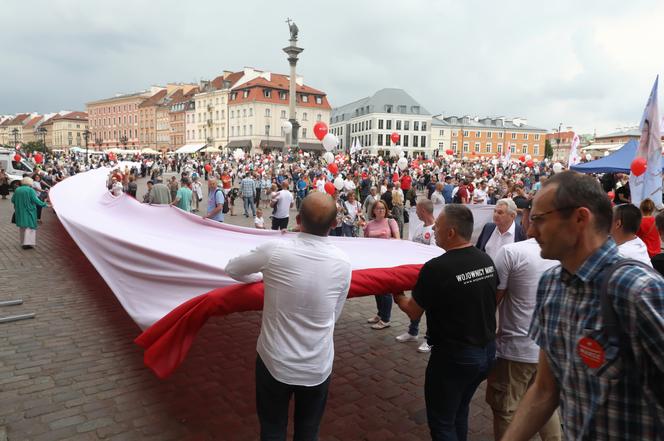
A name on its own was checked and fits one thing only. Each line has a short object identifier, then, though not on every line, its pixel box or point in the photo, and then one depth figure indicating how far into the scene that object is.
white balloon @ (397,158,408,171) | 22.71
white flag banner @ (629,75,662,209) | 8.34
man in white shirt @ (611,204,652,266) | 3.78
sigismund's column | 40.00
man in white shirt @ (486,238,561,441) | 3.02
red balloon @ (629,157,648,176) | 8.44
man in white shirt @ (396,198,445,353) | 5.61
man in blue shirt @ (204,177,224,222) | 10.09
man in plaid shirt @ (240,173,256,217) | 17.25
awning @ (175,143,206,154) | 83.19
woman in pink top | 6.23
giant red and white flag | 3.16
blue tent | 13.27
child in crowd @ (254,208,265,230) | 9.88
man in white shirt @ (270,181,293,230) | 11.77
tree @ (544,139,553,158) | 107.14
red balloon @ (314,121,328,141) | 17.42
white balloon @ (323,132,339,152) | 17.76
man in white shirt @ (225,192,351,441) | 2.47
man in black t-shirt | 2.71
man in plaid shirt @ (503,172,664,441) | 1.30
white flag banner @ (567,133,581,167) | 17.38
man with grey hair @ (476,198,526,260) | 4.69
